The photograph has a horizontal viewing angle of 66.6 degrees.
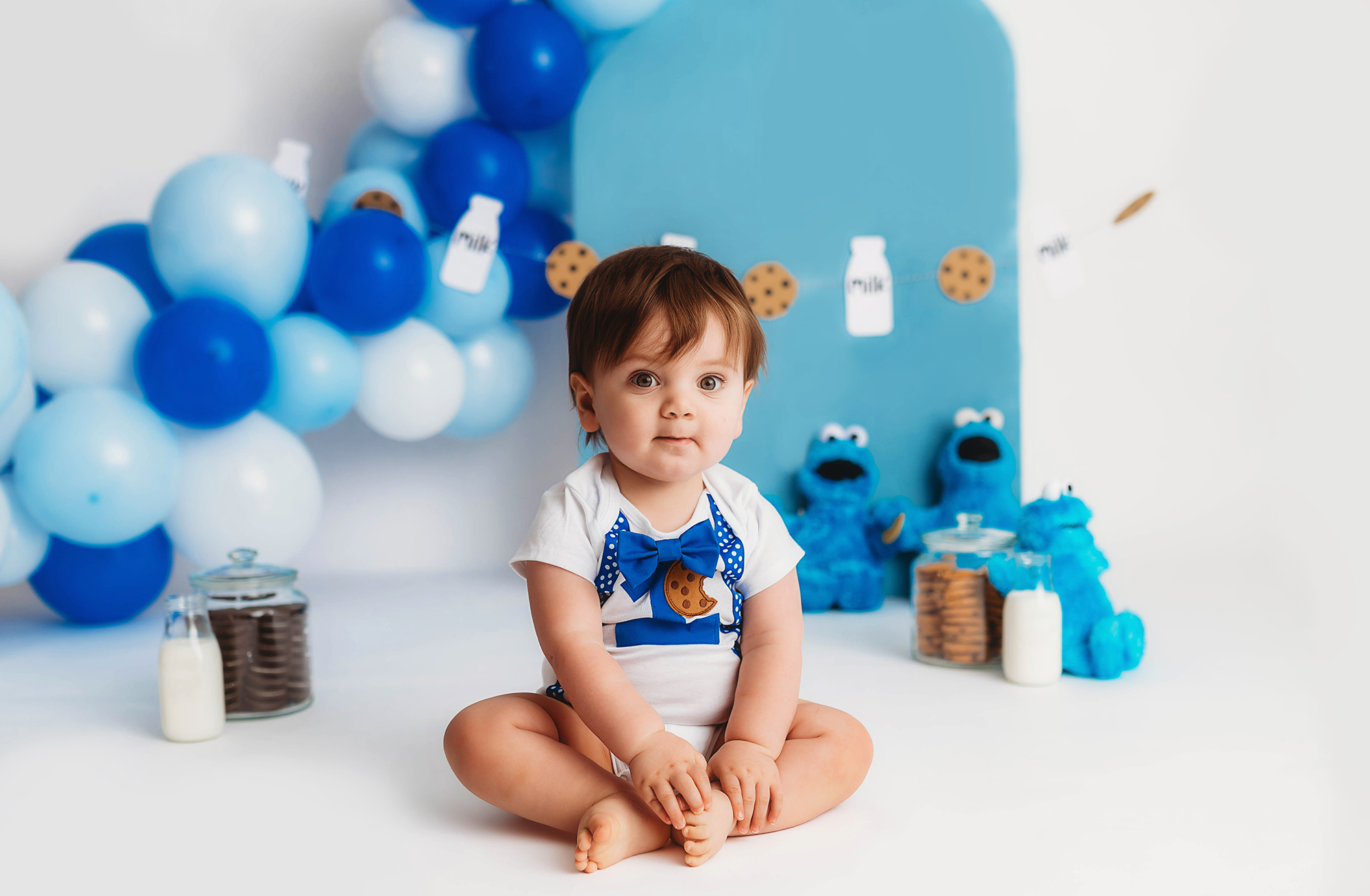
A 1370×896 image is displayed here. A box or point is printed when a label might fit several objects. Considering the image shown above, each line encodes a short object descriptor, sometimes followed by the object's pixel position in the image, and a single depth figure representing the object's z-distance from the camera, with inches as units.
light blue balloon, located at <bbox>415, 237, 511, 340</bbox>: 80.7
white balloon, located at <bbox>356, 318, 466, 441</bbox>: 78.4
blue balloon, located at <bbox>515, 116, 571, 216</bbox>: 90.7
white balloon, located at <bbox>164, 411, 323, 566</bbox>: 70.7
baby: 36.1
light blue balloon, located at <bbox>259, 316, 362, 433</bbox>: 73.5
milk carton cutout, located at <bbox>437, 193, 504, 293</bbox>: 80.7
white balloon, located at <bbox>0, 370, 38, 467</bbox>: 65.3
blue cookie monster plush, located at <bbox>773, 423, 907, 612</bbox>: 78.6
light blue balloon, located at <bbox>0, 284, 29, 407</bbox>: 60.3
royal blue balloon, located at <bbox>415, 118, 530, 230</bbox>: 81.6
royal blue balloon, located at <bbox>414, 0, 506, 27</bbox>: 79.9
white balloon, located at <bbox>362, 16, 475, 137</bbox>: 80.9
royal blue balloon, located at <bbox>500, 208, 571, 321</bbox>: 85.5
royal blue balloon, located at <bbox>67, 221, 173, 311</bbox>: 74.5
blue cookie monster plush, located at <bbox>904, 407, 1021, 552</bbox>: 78.9
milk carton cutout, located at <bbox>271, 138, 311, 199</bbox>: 84.4
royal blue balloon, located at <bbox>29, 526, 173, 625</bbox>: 73.2
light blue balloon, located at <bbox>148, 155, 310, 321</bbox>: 68.1
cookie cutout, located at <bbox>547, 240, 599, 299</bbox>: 83.7
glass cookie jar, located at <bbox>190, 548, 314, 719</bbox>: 51.8
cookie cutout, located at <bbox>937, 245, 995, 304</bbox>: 80.2
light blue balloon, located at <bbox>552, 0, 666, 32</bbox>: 81.8
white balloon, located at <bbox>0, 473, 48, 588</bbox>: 66.8
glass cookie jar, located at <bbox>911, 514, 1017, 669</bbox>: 62.3
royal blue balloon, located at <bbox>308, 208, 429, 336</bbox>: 73.4
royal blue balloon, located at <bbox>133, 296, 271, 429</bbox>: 66.6
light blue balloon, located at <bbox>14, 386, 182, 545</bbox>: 65.1
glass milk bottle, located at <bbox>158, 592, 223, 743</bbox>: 49.4
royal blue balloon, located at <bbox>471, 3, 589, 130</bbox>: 79.5
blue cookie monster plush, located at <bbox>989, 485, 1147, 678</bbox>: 58.6
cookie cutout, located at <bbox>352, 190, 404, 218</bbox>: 78.7
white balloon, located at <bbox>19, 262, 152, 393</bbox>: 67.3
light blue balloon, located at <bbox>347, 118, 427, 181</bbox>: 86.4
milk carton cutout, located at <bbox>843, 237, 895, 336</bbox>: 81.4
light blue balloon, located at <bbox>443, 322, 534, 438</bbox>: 85.0
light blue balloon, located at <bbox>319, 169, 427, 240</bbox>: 80.0
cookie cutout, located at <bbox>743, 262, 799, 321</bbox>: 81.7
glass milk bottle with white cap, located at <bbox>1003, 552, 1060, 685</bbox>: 57.7
